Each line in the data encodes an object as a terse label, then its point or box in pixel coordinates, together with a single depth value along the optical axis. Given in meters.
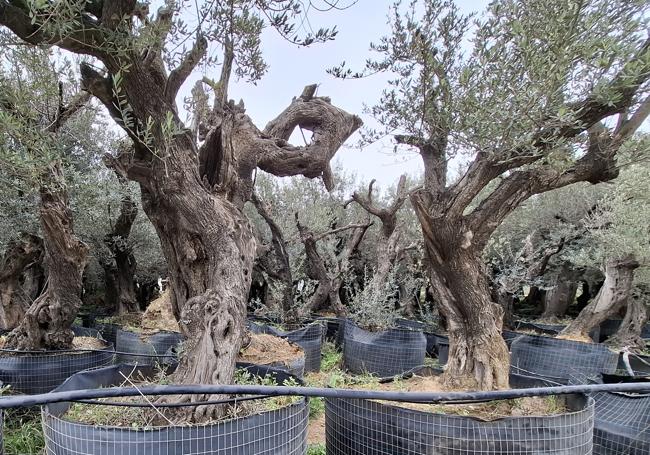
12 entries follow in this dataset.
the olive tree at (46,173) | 3.01
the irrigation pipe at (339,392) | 1.57
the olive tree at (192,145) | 2.55
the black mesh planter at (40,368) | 4.12
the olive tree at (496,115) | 2.70
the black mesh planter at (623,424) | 3.19
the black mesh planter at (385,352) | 6.34
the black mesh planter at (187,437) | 2.21
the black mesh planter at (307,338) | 6.40
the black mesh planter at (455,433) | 2.60
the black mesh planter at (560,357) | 6.13
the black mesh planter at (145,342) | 5.92
